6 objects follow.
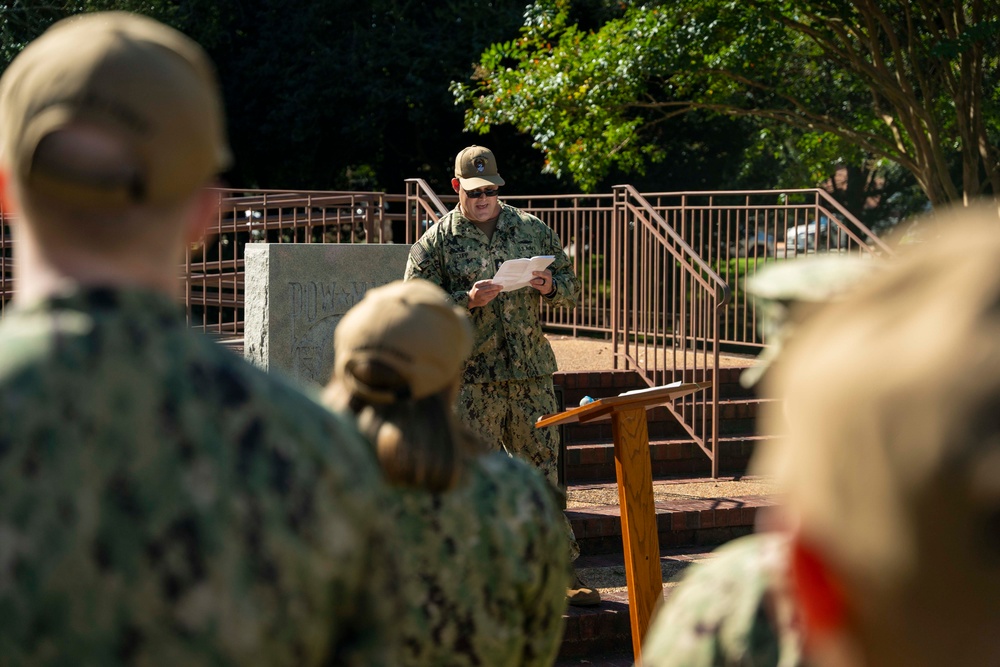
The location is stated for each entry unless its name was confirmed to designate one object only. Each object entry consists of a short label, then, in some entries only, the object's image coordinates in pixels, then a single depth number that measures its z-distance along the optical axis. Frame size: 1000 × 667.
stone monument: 7.34
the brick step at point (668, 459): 8.60
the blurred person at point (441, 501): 2.00
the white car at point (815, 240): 10.45
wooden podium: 4.14
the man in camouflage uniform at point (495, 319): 5.74
